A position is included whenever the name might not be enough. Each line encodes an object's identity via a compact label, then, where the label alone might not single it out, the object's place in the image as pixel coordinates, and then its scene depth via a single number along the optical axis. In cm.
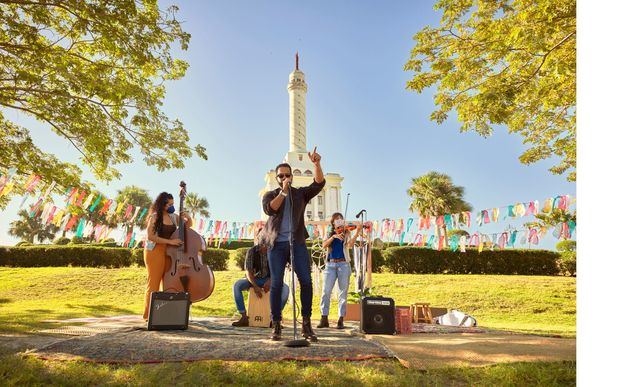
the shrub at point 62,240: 4312
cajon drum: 675
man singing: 454
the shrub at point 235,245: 3408
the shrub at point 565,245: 2188
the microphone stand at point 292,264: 408
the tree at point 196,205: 5359
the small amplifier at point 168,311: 546
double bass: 604
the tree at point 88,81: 778
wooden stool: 874
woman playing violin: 661
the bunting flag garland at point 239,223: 1088
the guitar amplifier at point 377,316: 575
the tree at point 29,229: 6138
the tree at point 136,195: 6112
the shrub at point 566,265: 1865
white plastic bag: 837
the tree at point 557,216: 1567
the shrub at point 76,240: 3614
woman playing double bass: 602
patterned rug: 371
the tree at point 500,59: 668
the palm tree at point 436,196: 3588
